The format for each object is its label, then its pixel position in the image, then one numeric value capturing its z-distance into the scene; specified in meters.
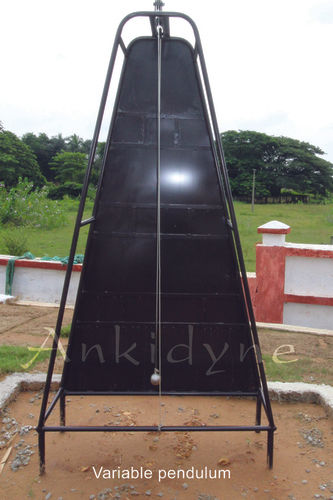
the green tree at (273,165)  38.44
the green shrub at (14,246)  10.56
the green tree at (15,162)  33.69
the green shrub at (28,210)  17.21
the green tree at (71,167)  38.16
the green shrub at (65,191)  34.88
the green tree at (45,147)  42.84
